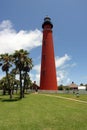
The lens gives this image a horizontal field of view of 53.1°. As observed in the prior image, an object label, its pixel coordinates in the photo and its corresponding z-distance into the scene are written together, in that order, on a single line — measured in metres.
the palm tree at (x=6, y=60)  19.63
